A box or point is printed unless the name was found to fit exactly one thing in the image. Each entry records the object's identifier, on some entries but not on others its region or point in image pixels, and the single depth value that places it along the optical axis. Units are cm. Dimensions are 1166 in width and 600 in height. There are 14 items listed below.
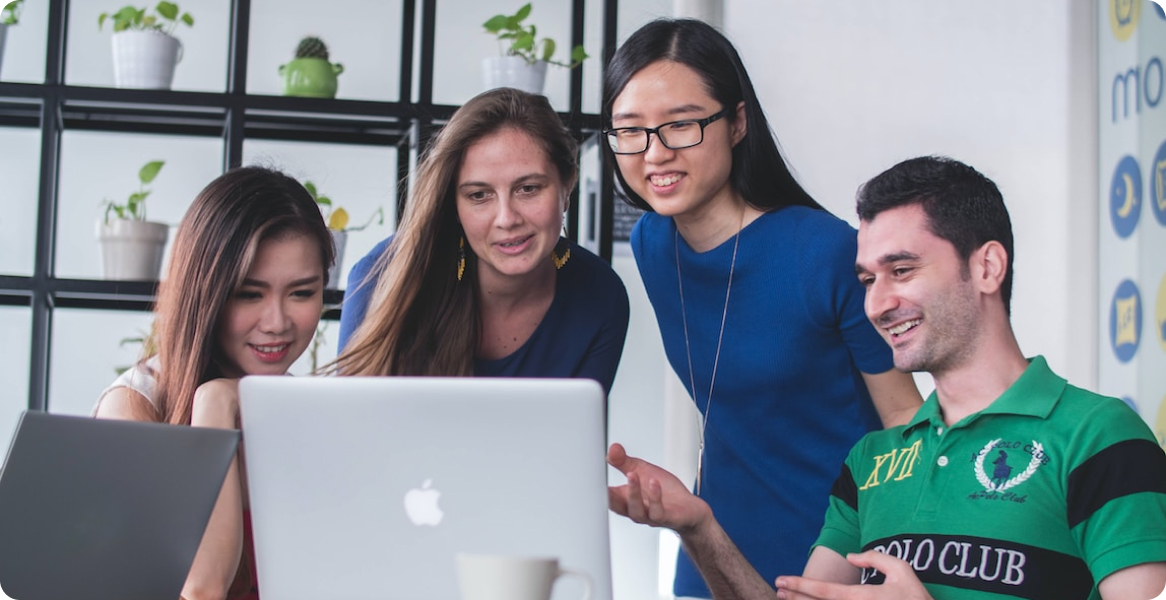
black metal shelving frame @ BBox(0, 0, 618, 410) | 283
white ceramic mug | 86
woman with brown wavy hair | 189
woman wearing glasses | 181
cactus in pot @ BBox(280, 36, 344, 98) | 297
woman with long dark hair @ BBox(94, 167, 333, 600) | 165
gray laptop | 108
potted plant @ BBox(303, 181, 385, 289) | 298
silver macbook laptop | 105
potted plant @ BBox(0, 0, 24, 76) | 292
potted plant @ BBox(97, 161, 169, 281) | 285
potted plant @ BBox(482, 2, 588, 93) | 301
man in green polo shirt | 126
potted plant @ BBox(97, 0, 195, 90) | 287
